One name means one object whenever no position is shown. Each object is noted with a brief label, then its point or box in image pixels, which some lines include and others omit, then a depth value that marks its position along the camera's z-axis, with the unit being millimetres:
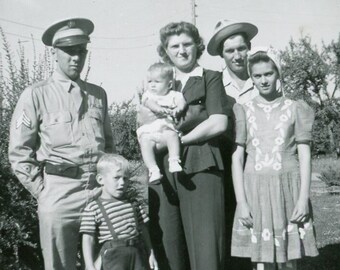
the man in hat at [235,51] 4273
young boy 3434
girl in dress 3576
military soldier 3553
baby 3623
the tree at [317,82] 35969
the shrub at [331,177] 15297
